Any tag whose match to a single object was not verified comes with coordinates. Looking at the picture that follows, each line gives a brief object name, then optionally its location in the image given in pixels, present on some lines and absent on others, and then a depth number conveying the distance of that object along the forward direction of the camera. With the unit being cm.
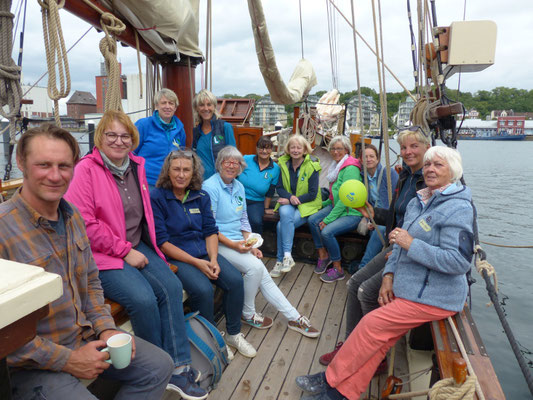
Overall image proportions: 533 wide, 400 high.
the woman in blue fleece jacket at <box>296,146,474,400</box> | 157
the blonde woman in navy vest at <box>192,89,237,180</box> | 312
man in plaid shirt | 117
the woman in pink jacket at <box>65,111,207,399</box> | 173
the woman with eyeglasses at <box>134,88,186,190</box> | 266
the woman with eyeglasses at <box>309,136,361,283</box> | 323
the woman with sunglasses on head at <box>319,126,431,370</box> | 219
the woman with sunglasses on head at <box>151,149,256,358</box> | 213
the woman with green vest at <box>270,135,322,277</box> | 334
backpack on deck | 193
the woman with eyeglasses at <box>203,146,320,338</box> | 244
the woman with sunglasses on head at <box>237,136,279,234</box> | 341
